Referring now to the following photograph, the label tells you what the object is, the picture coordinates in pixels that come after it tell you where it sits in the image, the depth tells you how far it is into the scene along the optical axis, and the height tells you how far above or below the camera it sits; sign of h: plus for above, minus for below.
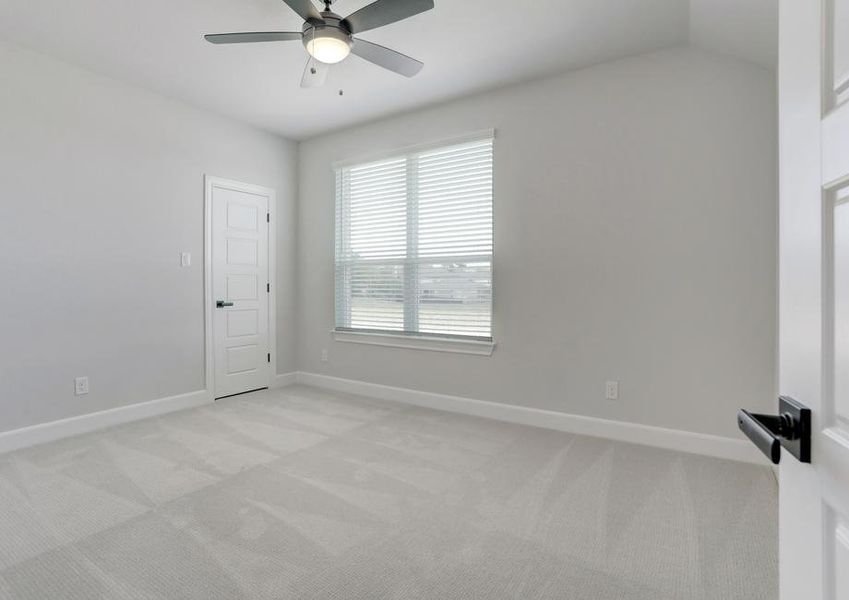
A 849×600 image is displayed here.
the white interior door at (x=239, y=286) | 4.30 +0.14
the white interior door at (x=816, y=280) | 0.56 +0.03
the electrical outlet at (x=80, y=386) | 3.34 -0.67
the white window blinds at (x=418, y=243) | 3.79 +0.54
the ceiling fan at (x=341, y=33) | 2.15 +1.45
